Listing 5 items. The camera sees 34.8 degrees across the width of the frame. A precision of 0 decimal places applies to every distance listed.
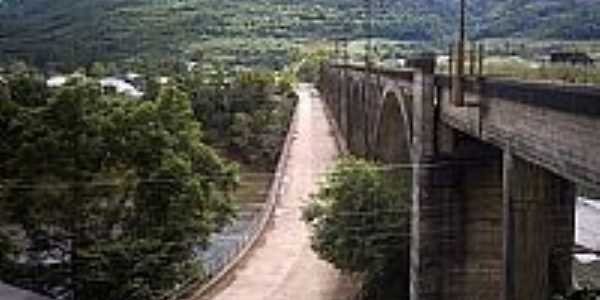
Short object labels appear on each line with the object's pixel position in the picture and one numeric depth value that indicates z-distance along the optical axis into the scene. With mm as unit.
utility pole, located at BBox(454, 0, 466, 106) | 18266
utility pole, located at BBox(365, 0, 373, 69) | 42147
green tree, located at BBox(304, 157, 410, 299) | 26531
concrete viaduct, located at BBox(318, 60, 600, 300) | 13273
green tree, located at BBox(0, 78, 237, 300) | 28812
